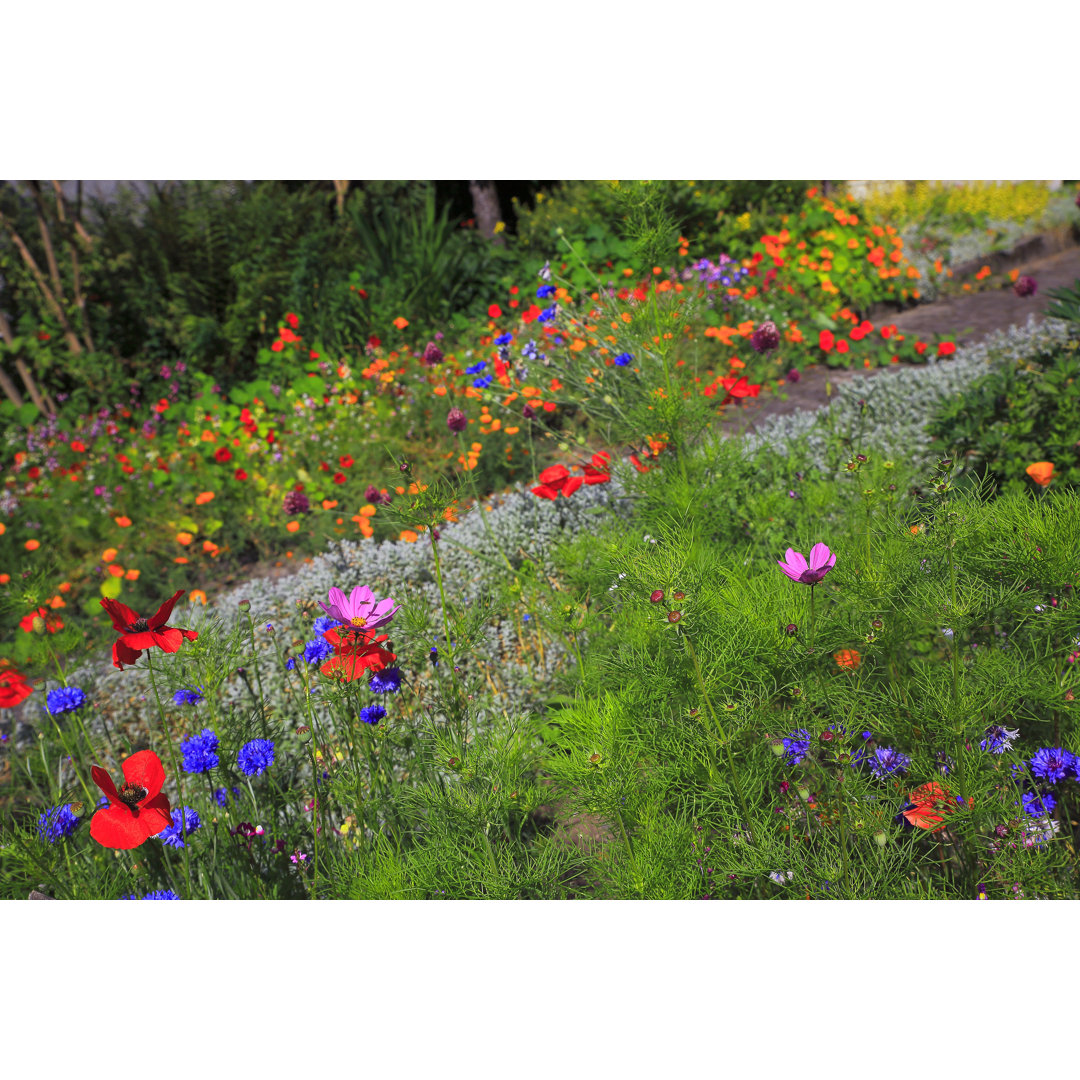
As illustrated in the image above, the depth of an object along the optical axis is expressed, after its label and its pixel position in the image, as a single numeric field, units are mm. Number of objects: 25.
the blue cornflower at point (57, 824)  1513
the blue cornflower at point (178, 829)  1580
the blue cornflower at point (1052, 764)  1452
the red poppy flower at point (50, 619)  1722
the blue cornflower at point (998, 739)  1421
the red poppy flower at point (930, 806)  1320
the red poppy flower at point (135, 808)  1131
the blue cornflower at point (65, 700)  1702
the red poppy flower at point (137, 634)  1221
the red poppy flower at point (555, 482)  2240
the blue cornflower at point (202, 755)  1552
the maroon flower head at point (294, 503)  2465
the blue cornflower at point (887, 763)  1444
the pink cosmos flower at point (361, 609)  1387
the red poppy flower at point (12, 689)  1699
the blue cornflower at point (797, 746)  1390
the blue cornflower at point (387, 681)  1481
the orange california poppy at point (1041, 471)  1899
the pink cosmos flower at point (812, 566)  1148
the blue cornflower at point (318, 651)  1669
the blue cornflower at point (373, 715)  1570
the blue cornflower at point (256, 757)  1593
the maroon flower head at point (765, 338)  2268
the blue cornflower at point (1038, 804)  1400
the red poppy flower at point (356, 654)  1390
